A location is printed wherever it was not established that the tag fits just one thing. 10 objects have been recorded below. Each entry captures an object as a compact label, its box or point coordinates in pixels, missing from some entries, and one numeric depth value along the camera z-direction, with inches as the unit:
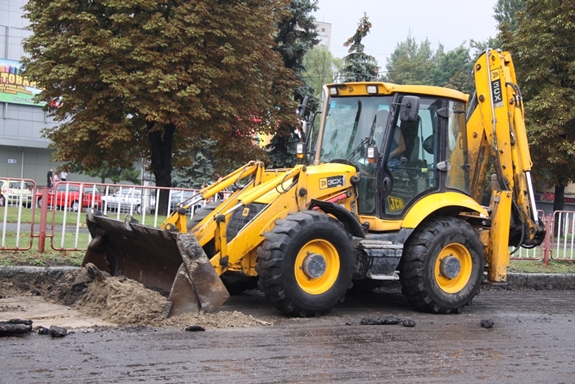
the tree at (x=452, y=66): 2647.1
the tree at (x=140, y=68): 852.0
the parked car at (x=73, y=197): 447.5
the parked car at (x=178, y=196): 464.4
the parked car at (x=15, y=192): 440.8
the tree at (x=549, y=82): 1026.1
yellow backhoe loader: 307.4
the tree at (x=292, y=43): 1135.0
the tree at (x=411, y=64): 3117.6
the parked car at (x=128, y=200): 468.3
